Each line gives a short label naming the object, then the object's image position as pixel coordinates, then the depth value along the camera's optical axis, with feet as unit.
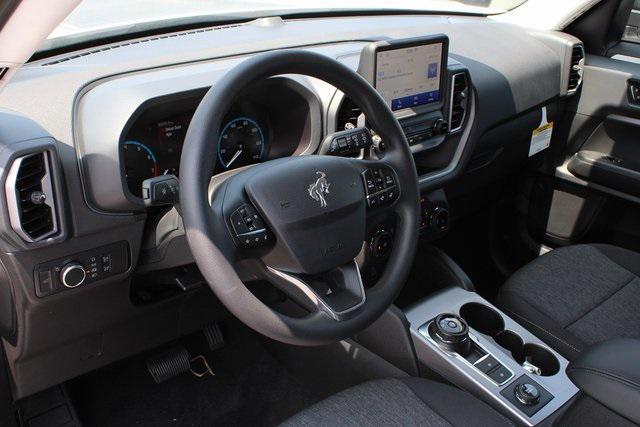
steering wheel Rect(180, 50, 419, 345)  3.59
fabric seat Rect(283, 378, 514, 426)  4.45
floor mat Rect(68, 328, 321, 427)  6.85
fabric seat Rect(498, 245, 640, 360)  5.95
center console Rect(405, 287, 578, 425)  5.26
